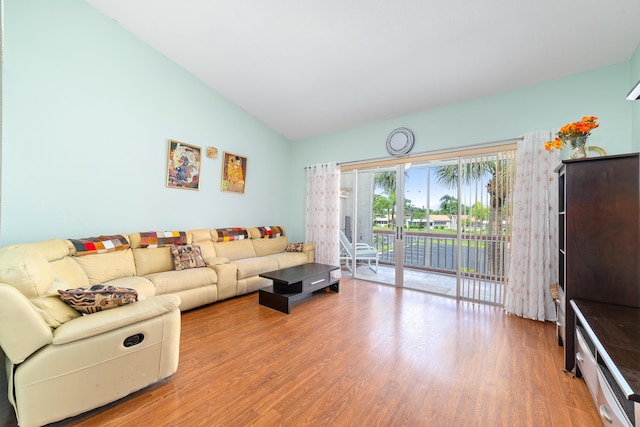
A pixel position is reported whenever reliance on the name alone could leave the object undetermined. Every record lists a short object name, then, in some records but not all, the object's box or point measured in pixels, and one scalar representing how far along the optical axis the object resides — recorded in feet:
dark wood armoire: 6.30
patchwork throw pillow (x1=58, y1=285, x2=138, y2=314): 5.90
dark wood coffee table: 10.85
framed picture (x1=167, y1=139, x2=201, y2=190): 12.81
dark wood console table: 4.24
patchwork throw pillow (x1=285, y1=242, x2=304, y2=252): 16.44
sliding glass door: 11.48
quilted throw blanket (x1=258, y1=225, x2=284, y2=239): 16.30
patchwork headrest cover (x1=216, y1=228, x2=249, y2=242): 14.25
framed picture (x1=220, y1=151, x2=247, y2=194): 15.02
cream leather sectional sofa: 4.96
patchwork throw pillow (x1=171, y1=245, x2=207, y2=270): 11.67
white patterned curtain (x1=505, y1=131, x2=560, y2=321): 9.99
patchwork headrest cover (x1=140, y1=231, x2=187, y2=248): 11.51
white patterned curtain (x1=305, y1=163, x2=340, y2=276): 16.10
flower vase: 7.54
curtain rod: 10.98
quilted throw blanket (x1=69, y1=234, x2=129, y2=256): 9.59
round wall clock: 13.46
